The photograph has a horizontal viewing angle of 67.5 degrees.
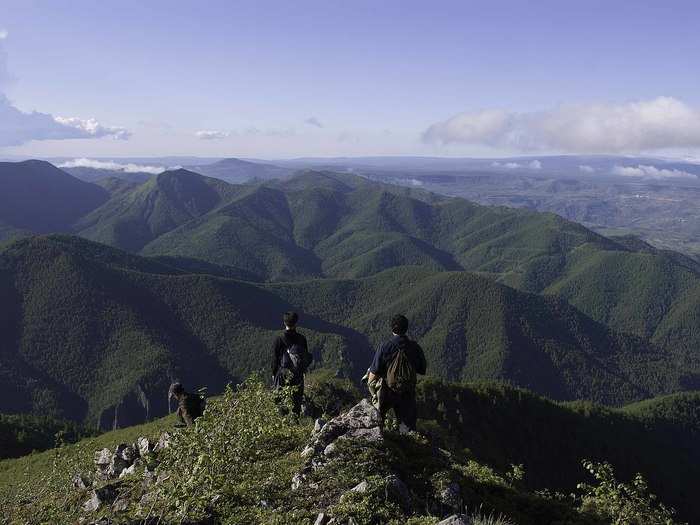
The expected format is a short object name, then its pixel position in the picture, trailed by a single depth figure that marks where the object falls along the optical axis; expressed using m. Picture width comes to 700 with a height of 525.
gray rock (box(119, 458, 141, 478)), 17.44
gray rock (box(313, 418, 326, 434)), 15.85
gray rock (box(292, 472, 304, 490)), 12.63
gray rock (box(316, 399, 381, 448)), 14.76
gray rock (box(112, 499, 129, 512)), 13.95
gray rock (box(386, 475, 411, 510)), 11.78
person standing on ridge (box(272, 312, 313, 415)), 19.91
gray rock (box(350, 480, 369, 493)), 11.62
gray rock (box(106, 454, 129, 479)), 20.42
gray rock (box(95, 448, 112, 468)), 22.54
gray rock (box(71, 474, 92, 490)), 17.75
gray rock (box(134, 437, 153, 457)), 21.89
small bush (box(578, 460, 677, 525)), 14.40
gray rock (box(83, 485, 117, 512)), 15.38
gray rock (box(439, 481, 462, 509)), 12.65
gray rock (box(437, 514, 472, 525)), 10.26
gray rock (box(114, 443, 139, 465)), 21.67
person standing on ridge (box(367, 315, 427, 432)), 16.83
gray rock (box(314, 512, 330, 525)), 10.89
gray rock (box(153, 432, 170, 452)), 20.16
